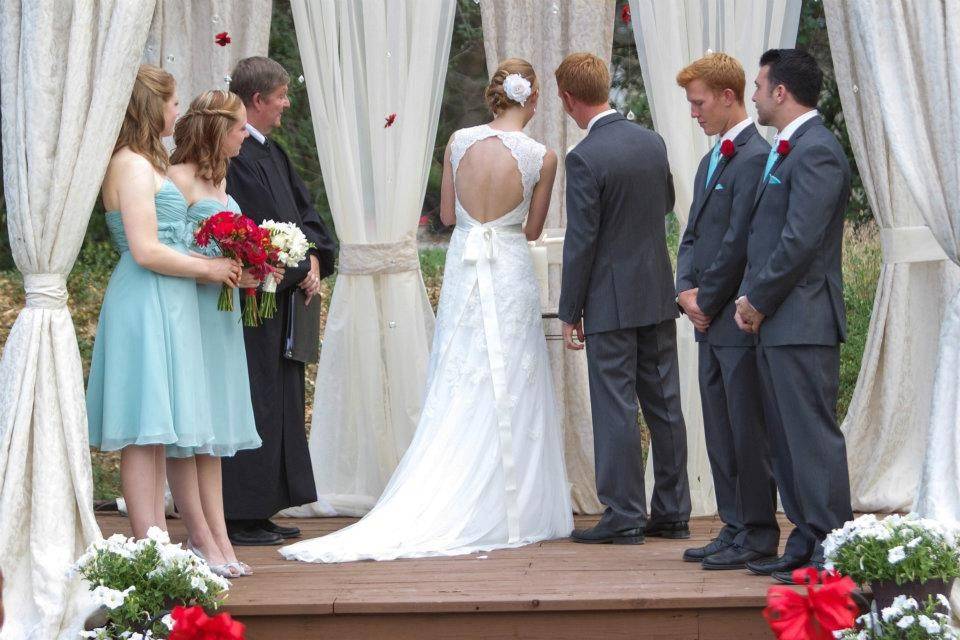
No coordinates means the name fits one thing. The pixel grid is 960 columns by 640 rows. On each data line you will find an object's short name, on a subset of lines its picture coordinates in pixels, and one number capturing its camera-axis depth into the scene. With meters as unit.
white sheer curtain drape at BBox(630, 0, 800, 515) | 10.40
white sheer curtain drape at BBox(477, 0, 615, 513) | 10.74
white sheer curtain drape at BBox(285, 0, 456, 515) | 10.78
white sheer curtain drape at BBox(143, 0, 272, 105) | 10.93
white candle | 10.05
